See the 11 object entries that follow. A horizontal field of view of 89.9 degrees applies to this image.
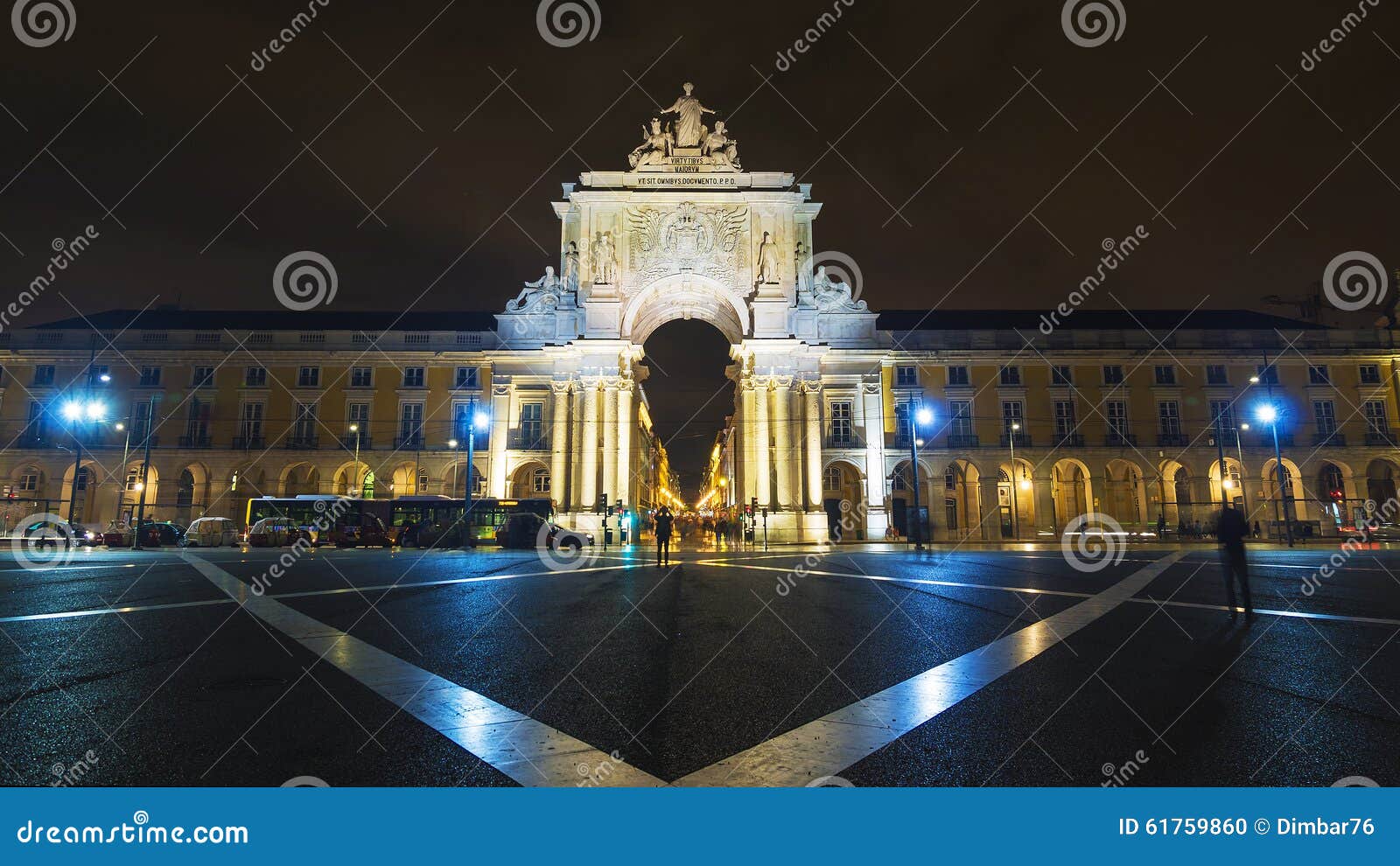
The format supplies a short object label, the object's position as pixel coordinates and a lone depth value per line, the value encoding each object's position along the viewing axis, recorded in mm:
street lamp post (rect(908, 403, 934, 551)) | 26797
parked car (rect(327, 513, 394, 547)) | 33812
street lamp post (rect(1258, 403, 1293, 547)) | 31227
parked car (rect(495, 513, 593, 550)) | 32469
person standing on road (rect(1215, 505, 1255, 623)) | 8305
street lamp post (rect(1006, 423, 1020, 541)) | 45094
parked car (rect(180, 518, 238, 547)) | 33344
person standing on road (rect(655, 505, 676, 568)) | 18938
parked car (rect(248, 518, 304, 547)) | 32812
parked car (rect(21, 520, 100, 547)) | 31750
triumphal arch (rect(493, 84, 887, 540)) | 39562
